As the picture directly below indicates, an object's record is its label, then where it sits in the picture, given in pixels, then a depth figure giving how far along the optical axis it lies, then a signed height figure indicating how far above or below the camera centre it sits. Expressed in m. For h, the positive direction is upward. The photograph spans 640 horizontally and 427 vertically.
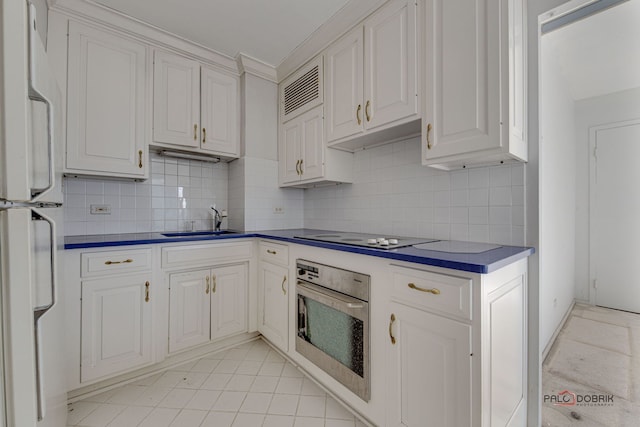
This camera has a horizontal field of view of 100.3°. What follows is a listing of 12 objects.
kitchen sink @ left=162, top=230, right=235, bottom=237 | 2.42 -0.19
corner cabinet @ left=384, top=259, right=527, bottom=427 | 1.02 -0.58
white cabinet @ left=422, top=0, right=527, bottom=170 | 1.23 +0.65
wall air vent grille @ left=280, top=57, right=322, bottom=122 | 2.30 +1.13
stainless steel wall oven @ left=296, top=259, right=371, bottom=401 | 1.44 -0.67
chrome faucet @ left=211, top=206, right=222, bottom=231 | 2.71 -0.07
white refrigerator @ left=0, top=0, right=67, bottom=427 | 0.67 -0.02
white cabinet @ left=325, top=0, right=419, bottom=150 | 1.61 +0.90
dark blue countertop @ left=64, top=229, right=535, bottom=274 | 1.03 -0.19
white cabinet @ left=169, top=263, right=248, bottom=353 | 2.02 -0.74
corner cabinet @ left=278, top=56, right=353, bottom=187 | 2.28 +0.68
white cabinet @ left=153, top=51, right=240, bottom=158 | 2.21 +0.94
